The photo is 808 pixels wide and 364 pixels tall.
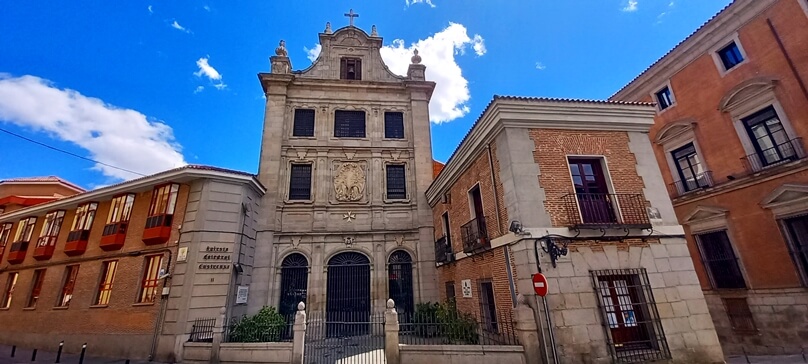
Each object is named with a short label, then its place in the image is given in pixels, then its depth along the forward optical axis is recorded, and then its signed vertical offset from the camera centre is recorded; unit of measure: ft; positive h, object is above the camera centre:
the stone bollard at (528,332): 23.25 -3.36
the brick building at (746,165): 33.81 +13.23
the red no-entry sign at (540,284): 22.89 +0.07
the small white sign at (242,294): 40.90 +0.86
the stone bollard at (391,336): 26.76 -3.60
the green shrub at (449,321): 30.32 -3.44
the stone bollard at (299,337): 28.60 -3.51
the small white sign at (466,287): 36.45 +0.21
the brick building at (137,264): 35.88 +5.29
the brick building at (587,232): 24.53 +4.19
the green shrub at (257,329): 33.42 -3.02
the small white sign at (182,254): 36.88 +5.63
